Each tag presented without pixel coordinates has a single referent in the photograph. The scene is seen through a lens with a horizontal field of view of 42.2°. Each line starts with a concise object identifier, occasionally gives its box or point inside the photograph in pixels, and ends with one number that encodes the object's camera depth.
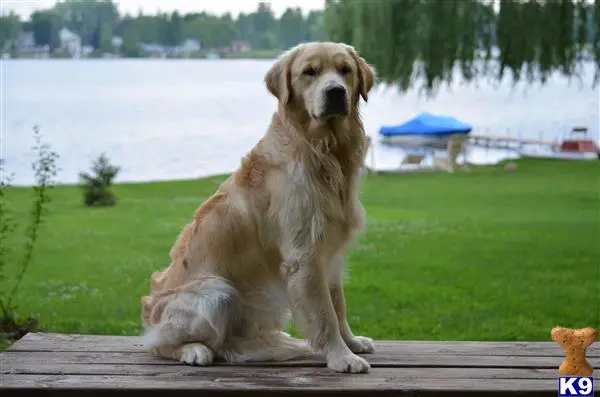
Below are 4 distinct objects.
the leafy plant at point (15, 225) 4.25
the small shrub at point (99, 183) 11.52
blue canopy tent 19.39
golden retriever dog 2.46
